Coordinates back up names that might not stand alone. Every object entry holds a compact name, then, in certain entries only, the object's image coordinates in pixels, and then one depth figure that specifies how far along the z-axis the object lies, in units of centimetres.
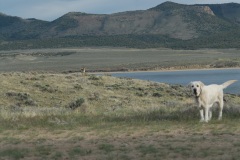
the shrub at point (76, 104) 2216
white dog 1431
